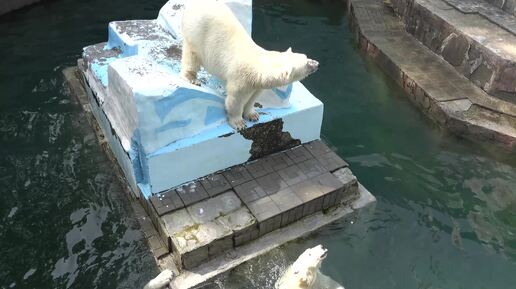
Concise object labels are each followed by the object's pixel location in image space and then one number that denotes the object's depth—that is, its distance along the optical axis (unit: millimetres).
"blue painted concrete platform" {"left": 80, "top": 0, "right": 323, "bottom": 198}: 4812
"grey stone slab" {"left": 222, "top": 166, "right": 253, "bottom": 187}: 5406
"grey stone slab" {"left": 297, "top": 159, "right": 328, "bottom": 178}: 5590
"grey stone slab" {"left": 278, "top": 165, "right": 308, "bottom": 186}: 5465
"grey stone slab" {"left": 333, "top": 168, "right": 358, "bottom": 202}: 5566
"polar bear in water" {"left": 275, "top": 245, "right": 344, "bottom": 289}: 4277
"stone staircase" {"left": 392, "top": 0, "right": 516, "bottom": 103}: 7457
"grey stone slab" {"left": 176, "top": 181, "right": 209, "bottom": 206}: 5142
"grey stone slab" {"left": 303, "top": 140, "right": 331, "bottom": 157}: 5895
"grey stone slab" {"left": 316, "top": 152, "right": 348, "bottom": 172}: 5691
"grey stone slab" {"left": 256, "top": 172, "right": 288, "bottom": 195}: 5336
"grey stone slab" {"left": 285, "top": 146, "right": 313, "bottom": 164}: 5782
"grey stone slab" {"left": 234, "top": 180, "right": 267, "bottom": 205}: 5203
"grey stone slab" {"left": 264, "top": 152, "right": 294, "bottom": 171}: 5648
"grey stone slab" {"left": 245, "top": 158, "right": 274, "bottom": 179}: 5539
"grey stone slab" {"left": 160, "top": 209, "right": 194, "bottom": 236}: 4859
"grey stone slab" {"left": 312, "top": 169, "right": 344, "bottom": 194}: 5404
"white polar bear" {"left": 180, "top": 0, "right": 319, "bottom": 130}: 4770
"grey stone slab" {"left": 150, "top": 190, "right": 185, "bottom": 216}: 5012
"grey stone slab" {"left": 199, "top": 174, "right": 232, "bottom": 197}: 5262
